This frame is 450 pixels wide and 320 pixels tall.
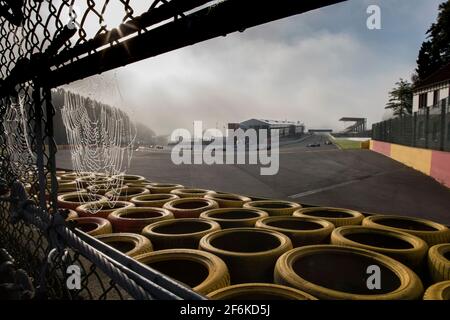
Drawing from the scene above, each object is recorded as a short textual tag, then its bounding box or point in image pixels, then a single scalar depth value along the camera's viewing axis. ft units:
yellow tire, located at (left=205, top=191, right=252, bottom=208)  21.49
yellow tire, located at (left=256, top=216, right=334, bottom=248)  14.11
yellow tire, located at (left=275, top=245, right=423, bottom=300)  9.89
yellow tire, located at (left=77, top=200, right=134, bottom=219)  17.48
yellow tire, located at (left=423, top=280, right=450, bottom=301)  8.45
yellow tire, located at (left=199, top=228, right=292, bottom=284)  11.30
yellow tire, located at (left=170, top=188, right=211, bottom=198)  23.75
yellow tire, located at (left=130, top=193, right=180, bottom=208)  20.76
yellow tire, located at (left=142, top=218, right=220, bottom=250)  13.61
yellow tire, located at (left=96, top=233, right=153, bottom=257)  12.94
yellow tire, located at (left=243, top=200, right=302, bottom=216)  18.69
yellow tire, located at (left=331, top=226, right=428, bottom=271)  11.75
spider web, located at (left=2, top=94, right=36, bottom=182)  8.08
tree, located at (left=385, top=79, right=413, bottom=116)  197.67
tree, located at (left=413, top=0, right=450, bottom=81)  147.13
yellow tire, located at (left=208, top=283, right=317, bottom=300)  8.61
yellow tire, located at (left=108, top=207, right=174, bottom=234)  15.62
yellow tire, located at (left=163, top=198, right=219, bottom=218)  18.44
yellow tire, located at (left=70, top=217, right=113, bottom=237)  14.84
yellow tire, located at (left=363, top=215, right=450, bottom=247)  13.98
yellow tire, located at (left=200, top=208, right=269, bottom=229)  16.25
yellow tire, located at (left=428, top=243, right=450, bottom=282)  10.53
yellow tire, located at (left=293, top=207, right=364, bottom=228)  16.40
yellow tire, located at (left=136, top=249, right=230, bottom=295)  11.16
